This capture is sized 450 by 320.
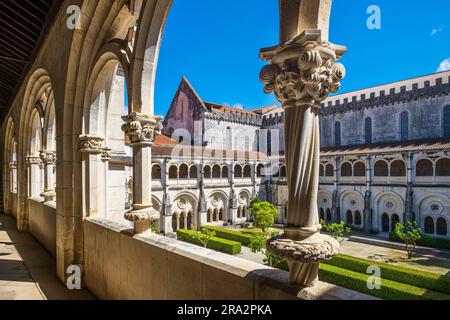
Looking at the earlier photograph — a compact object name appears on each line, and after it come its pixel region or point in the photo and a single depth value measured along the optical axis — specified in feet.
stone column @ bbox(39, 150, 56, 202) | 23.85
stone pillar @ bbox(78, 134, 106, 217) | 15.01
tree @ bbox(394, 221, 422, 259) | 49.47
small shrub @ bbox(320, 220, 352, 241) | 50.11
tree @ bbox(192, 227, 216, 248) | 50.84
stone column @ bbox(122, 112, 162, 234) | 11.04
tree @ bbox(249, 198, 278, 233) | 64.34
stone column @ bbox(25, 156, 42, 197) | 28.32
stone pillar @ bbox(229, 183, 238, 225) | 82.38
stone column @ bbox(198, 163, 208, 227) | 75.97
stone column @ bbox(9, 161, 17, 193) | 40.09
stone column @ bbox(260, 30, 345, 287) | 5.17
